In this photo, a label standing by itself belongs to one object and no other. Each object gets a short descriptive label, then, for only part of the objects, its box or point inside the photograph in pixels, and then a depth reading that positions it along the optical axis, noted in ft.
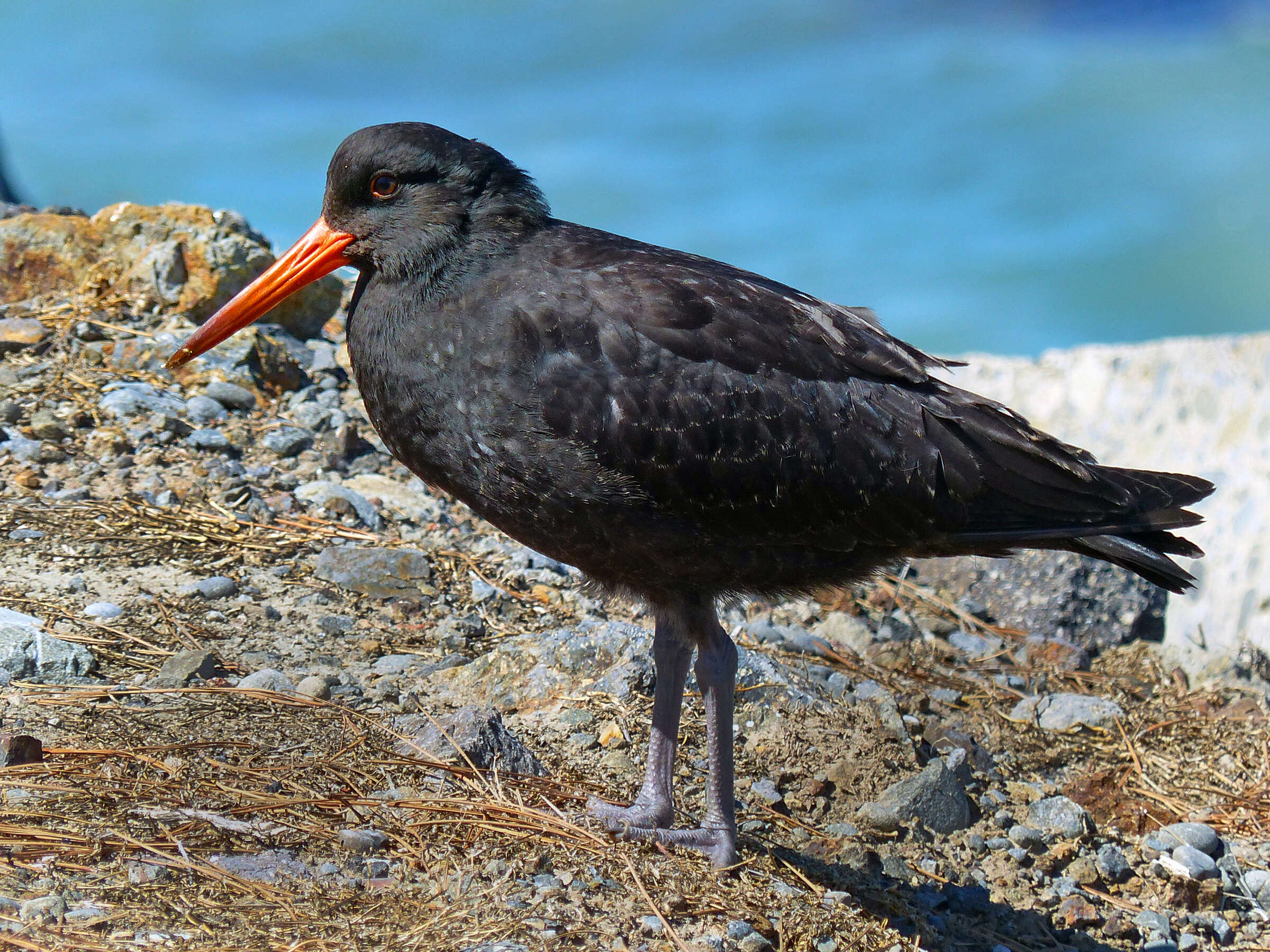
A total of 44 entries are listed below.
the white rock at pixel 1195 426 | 50.62
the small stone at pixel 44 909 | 19.54
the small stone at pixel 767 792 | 31.09
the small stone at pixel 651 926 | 22.98
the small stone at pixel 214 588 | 34.55
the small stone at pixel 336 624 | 34.42
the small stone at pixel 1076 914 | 30.50
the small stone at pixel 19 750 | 24.27
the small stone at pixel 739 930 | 23.54
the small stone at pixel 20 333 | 45.78
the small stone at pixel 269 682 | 30.04
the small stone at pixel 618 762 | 30.48
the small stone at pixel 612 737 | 31.09
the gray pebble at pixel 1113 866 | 32.19
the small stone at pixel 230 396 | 45.39
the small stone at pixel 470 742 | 27.71
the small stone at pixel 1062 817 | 33.14
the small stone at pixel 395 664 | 32.94
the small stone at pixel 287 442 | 43.83
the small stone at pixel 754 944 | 23.27
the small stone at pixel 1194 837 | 33.19
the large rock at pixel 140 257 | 49.88
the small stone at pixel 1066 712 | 38.24
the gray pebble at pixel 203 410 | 43.98
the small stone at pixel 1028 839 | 32.30
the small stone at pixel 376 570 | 37.11
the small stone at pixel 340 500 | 40.96
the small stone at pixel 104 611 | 32.07
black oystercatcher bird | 24.76
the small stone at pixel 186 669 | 29.37
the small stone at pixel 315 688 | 30.35
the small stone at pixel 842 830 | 30.45
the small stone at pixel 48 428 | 40.75
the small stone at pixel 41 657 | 28.66
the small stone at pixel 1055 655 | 43.04
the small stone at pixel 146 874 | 21.16
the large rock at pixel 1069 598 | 45.01
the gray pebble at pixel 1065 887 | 31.27
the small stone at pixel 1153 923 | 30.58
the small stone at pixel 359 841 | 23.66
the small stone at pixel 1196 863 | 32.04
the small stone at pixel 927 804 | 31.32
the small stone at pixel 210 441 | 42.45
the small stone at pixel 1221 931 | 30.99
